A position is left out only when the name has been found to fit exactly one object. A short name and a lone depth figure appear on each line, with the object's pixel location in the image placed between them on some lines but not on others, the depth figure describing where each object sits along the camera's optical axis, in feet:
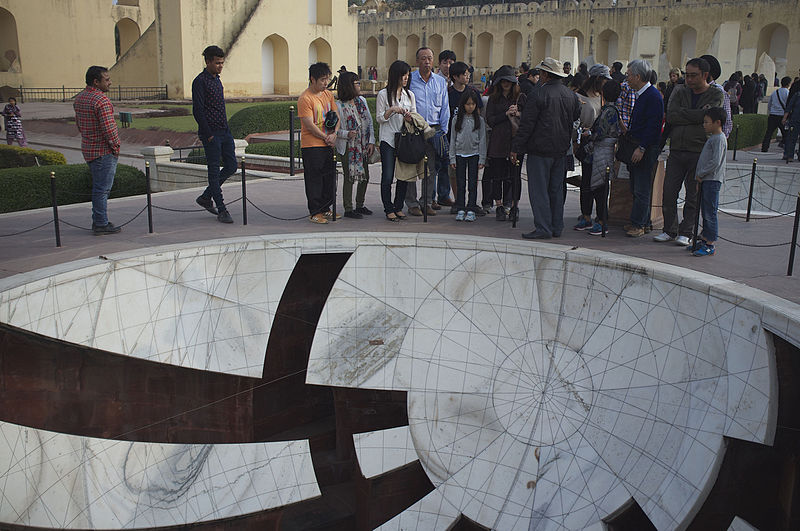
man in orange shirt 24.56
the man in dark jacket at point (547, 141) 22.72
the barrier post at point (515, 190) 24.73
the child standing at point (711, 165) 20.88
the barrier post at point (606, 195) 23.57
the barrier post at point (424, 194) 25.88
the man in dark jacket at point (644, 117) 22.62
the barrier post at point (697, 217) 21.67
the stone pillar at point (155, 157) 40.91
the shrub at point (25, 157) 41.50
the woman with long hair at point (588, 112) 25.23
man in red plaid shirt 22.61
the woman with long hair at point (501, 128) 25.13
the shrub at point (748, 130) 55.57
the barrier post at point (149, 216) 23.26
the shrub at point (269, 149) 46.21
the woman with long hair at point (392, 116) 25.00
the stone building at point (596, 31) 105.50
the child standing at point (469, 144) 26.07
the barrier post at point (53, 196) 21.39
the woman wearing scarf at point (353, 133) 25.46
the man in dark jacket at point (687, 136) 21.65
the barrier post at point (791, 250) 19.33
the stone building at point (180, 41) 85.81
